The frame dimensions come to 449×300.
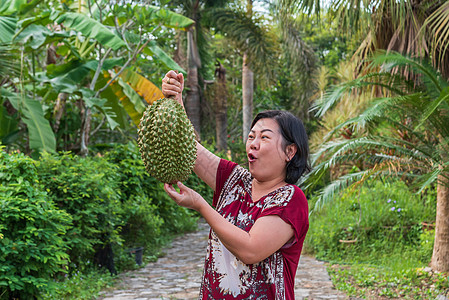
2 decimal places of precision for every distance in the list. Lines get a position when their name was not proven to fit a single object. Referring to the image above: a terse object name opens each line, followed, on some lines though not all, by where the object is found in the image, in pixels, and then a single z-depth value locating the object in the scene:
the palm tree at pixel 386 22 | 6.07
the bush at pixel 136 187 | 7.41
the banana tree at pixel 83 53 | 6.64
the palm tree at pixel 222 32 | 13.05
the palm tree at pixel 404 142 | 5.54
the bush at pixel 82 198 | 5.23
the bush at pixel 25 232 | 3.88
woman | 1.59
